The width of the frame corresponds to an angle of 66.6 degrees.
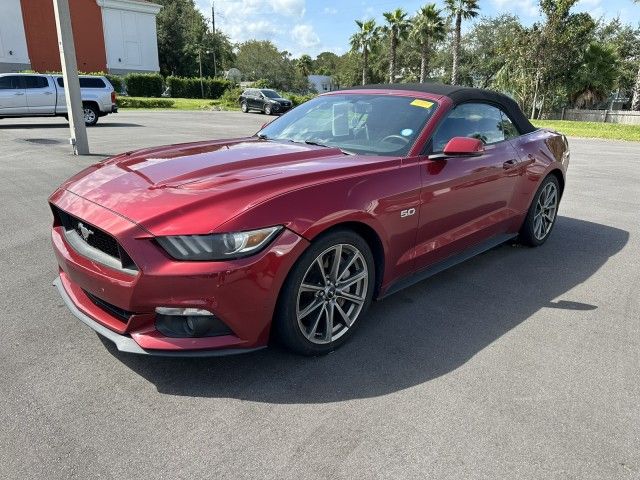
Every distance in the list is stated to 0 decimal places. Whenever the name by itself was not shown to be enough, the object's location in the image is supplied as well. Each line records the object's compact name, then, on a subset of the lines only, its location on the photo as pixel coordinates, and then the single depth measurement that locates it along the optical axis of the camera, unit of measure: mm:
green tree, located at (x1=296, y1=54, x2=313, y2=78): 91000
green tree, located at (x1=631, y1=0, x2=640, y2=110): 29738
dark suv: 31266
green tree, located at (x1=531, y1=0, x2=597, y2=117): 33562
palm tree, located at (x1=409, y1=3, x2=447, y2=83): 41938
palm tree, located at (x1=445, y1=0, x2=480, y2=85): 37844
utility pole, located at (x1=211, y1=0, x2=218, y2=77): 63688
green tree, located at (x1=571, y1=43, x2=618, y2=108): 35281
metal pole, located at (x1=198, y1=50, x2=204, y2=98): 47188
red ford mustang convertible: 2428
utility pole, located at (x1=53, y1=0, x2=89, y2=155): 10078
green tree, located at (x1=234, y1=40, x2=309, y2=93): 70125
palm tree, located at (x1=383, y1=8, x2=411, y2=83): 46344
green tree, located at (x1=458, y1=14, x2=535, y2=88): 57616
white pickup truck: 17094
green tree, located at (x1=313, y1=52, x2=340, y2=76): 115312
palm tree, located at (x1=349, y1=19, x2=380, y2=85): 54562
